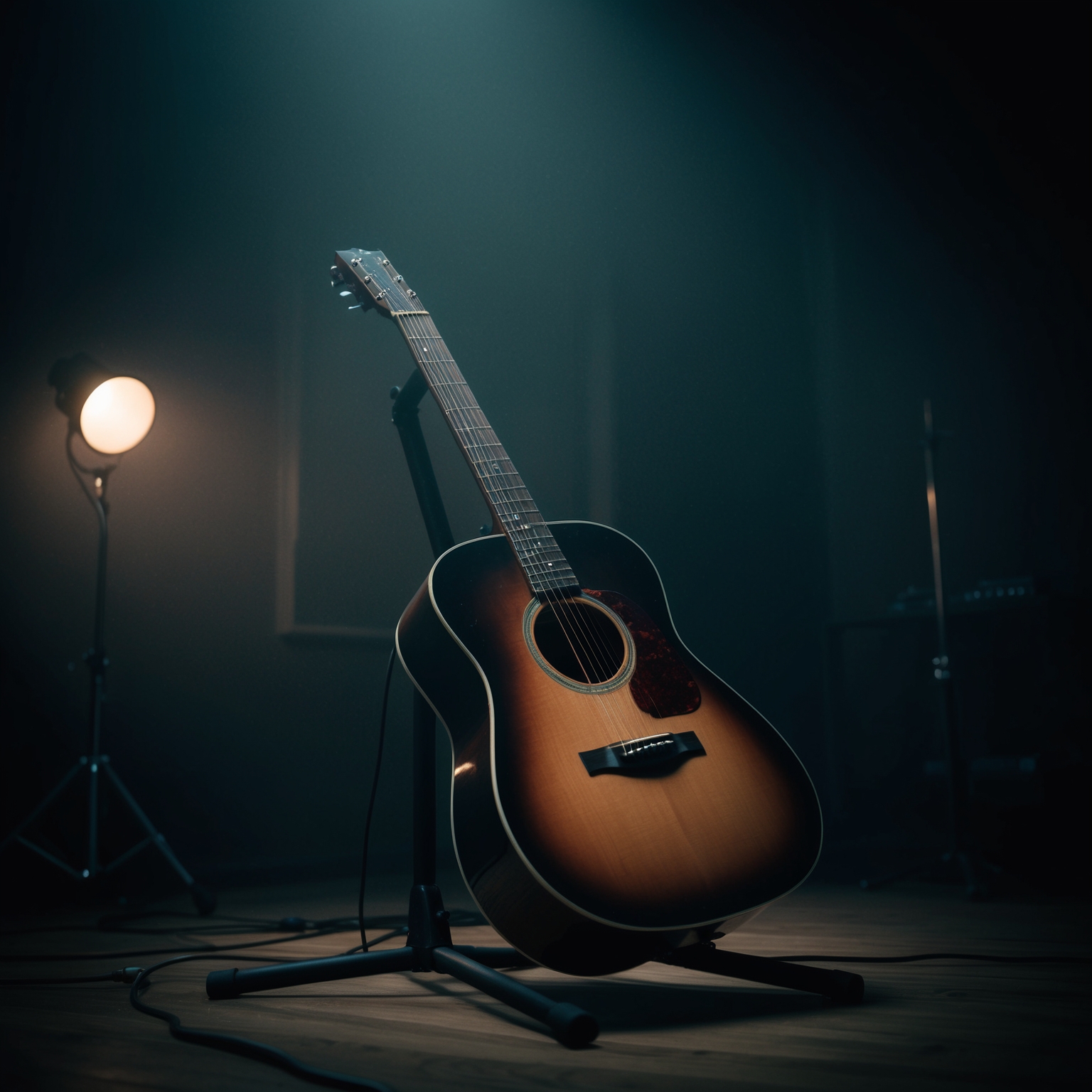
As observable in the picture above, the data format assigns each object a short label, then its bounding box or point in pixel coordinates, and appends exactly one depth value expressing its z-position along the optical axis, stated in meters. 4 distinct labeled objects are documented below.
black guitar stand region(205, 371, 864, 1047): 1.15
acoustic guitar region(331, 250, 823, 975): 1.11
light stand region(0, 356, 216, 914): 2.19
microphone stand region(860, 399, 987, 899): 2.65
